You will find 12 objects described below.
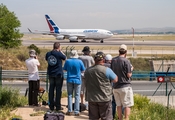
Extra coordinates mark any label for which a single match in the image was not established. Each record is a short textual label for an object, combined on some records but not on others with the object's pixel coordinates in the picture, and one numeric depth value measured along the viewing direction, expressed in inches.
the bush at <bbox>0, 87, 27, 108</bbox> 755.4
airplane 5216.5
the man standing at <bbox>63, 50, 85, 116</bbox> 655.1
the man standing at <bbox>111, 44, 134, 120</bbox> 582.9
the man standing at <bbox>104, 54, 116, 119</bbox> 645.3
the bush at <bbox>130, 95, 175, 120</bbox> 630.5
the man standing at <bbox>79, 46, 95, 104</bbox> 704.4
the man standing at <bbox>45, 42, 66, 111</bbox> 668.7
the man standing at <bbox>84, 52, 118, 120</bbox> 516.1
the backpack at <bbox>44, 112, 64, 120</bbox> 577.9
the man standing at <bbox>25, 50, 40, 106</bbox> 728.3
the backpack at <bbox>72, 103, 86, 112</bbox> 709.9
